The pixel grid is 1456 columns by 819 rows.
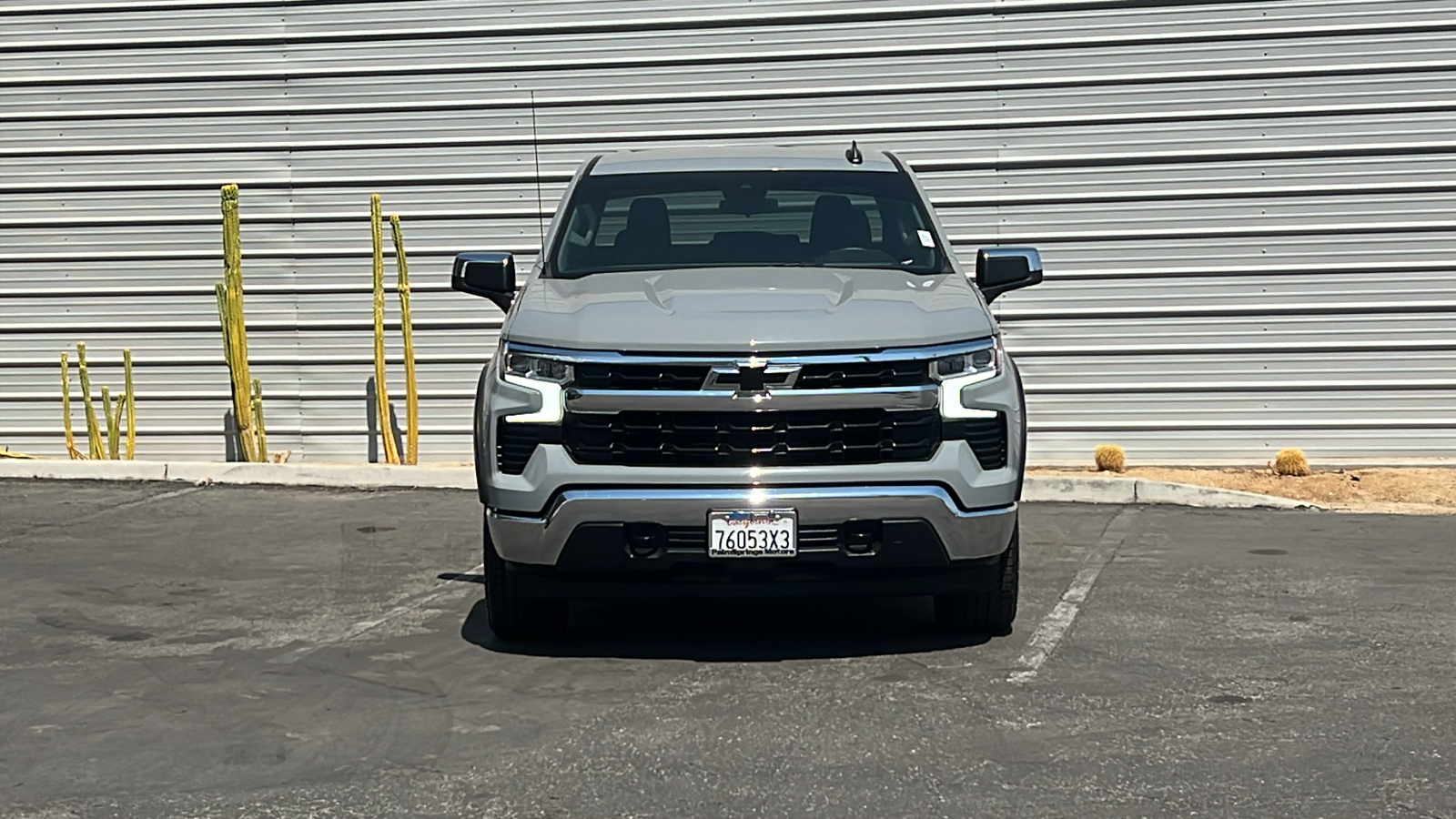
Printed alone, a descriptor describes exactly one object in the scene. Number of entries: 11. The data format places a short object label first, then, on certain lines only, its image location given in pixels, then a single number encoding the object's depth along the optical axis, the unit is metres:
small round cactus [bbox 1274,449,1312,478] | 12.59
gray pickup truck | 6.62
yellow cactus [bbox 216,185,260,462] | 12.72
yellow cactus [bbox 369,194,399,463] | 12.83
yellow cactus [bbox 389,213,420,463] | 12.88
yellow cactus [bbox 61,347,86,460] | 13.51
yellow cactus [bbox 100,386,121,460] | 13.25
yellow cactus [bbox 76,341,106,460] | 13.34
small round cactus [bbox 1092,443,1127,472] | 12.70
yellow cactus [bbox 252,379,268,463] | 13.17
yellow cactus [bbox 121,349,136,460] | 13.33
